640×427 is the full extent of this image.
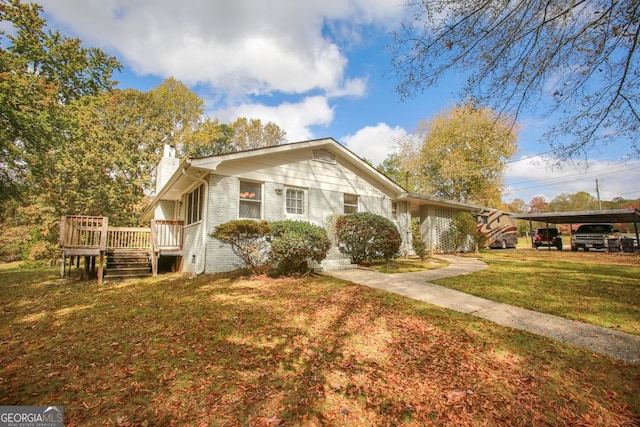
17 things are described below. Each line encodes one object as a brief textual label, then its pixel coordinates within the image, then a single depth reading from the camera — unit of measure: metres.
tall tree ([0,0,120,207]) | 11.74
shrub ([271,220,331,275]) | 7.43
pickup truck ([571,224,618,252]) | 16.86
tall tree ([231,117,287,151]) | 31.27
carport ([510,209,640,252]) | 15.34
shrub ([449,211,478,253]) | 16.52
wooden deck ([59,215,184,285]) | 8.70
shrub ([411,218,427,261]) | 11.79
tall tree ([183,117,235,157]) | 25.73
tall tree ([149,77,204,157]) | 24.38
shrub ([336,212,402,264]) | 9.70
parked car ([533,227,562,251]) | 19.19
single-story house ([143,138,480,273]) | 8.77
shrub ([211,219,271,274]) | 7.31
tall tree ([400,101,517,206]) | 25.72
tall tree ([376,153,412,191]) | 35.47
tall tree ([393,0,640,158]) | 4.17
